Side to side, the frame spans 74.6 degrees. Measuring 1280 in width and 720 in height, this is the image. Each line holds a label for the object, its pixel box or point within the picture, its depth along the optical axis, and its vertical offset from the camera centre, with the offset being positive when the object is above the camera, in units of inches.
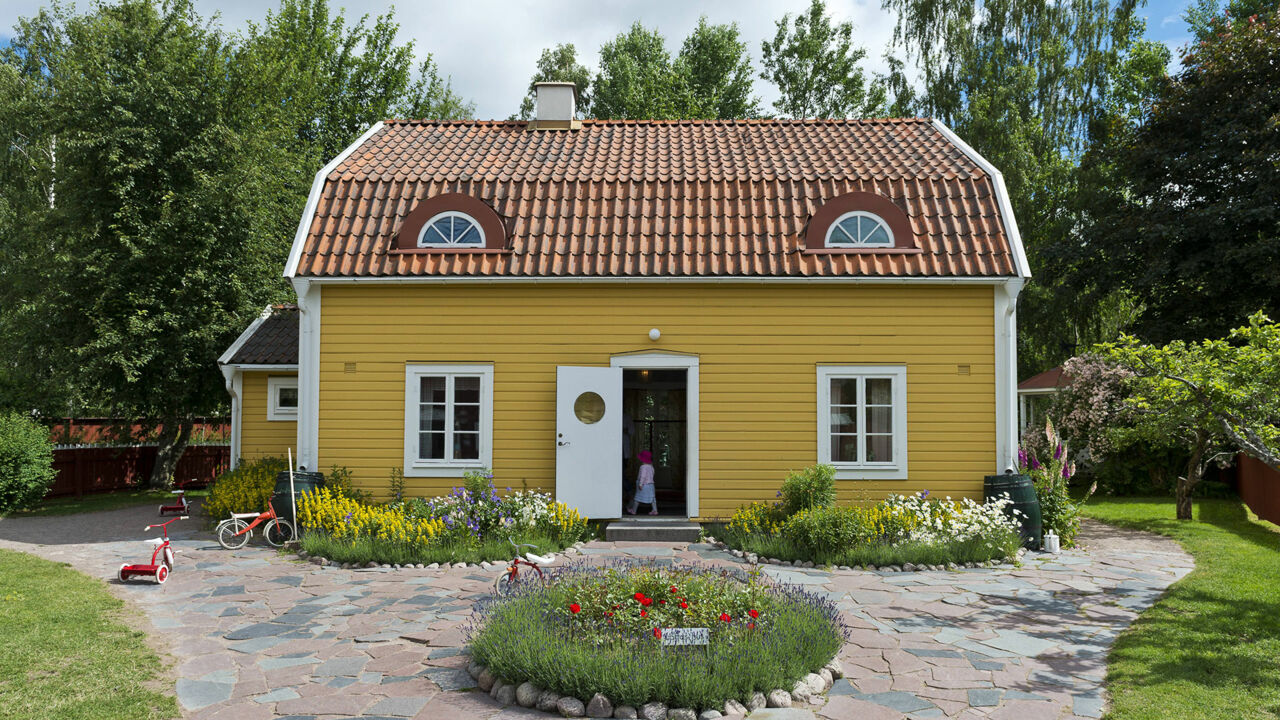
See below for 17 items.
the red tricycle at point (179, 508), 529.1 -63.5
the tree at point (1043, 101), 999.6 +390.6
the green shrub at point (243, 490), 518.6 -51.7
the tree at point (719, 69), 1306.6 +534.8
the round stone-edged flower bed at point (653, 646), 210.4 -63.6
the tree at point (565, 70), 1349.7 +548.9
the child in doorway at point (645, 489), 516.7 -48.9
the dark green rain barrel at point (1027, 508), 442.0 -50.1
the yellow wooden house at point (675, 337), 482.6 +43.1
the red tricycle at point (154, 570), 364.2 -70.9
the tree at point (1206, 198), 666.8 +183.0
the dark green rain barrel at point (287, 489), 458.9 -44.4
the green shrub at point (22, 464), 614.9 -43.0
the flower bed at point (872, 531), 399.5 -59.9
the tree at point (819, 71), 1263.5 +515.3
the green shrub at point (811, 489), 441.1 -41.3
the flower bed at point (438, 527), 403.5 -60.1
